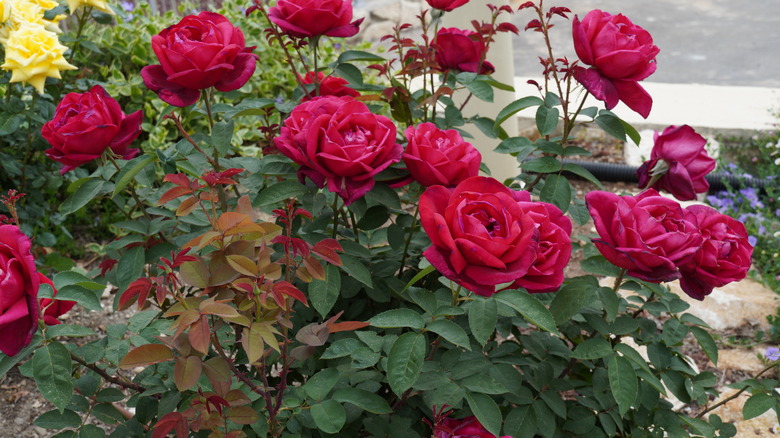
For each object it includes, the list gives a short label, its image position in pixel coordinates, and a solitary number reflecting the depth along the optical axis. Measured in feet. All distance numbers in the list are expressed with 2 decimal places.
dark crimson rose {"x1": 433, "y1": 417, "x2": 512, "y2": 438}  3.74
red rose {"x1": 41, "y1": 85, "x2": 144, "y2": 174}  4.25
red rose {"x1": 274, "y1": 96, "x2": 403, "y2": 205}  3.63
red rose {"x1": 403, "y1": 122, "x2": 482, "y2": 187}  3.82
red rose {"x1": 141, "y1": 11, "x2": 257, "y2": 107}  4.10
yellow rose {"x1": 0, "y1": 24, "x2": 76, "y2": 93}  6.28
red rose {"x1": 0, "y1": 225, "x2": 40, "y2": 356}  3.23
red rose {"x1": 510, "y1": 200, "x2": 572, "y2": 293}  3.36
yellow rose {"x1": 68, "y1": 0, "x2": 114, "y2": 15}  6.65
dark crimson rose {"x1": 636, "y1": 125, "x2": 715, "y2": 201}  4.50
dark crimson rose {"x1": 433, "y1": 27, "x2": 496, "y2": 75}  5.34
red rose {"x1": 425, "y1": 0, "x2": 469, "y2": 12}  5.11
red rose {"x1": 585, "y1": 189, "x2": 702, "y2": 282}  3.55
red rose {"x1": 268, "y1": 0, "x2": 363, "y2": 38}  4.34
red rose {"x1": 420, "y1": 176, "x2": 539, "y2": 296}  3.10
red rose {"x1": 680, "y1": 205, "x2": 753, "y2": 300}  3.80
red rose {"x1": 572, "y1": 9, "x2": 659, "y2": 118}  4.04
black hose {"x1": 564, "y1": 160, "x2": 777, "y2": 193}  11.90
